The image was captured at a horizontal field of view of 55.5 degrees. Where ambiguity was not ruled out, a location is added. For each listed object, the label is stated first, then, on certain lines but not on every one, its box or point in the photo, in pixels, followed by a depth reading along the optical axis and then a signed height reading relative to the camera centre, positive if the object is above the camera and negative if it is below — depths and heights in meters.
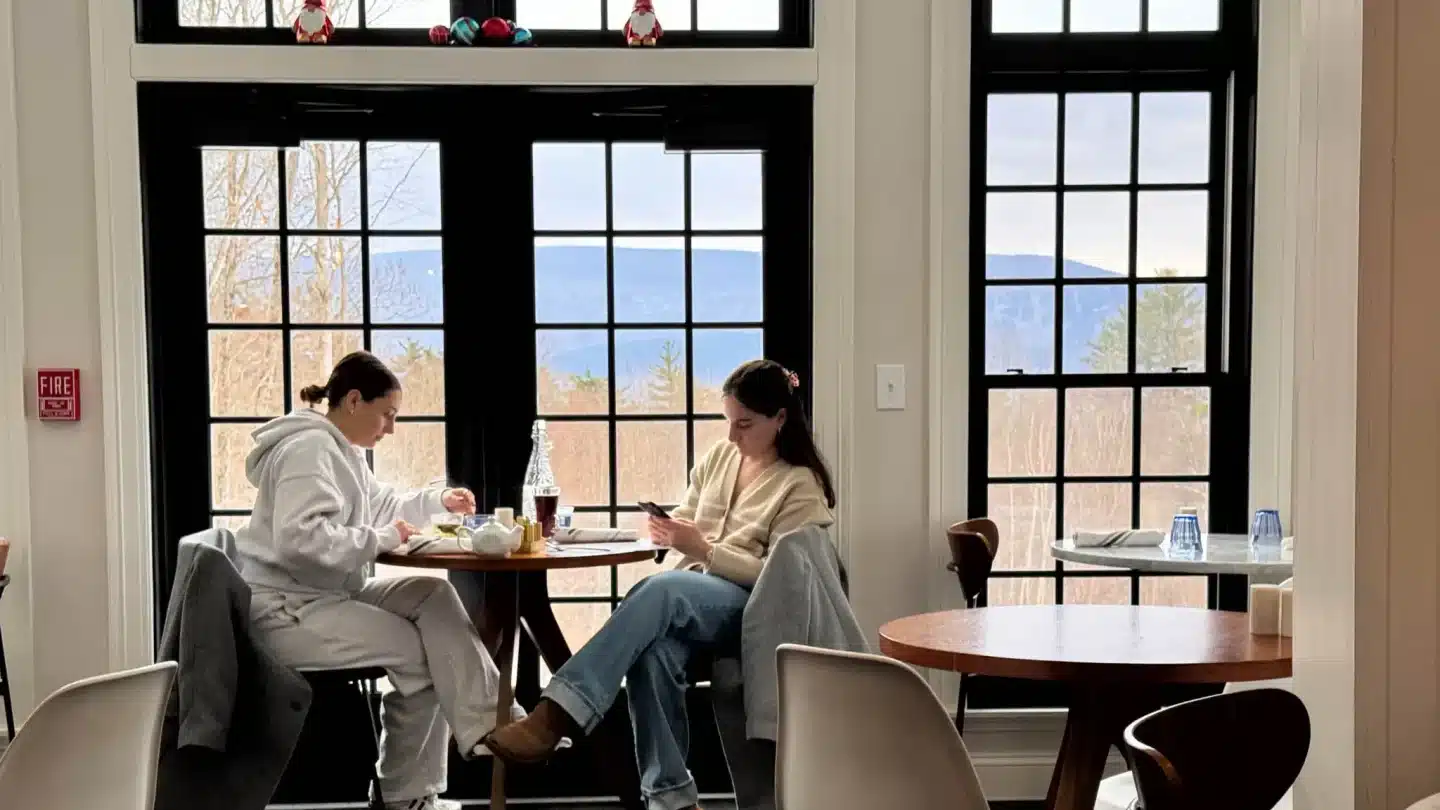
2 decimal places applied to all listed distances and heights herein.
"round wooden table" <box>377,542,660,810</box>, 3.69 -0.75
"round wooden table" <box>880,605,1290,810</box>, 2.48 -0.56
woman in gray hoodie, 3.57 -0.62
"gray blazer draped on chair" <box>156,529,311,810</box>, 3.26 -0.82
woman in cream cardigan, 3.53 -0.62
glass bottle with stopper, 3.86 -0.36
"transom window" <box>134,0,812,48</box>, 4.21 +1.07
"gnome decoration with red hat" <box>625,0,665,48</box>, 4.18 +1.03
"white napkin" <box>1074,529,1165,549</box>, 3.98 -0.52
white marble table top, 3.61 -0.54
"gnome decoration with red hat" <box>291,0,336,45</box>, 4.12 +1.03
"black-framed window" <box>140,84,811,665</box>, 4.23 +0.28
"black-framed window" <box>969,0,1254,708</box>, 4.35 +0.27
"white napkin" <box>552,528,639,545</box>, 3.87 -0.49
